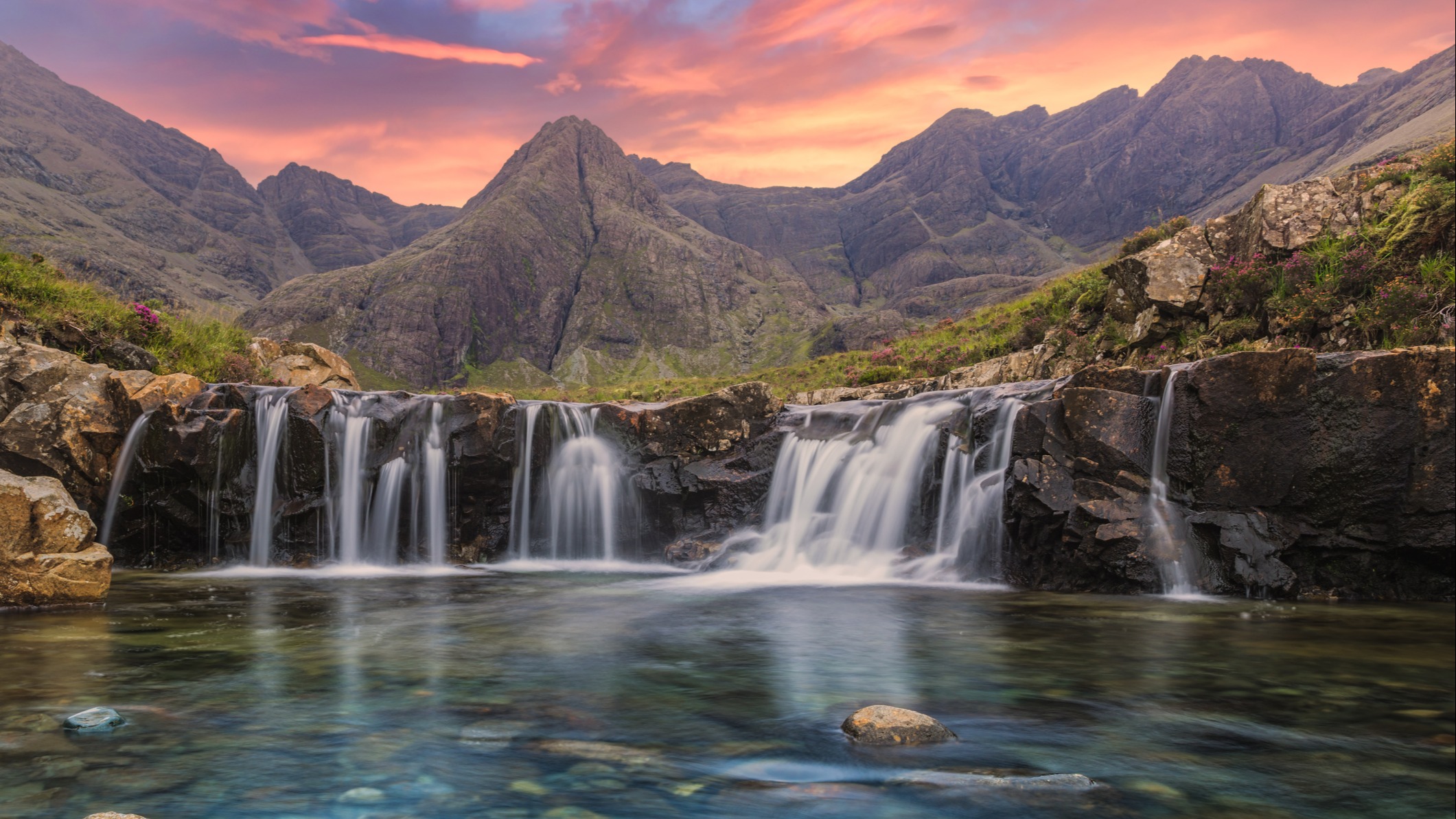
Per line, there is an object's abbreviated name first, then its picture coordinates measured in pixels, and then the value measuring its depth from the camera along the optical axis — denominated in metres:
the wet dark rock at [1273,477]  11.42
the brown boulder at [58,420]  15.46
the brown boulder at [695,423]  18.62
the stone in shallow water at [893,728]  5.81
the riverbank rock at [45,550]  10.54
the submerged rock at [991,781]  5.01
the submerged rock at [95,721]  5.92
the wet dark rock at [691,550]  17.64
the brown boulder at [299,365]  24.86
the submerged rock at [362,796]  4.80
